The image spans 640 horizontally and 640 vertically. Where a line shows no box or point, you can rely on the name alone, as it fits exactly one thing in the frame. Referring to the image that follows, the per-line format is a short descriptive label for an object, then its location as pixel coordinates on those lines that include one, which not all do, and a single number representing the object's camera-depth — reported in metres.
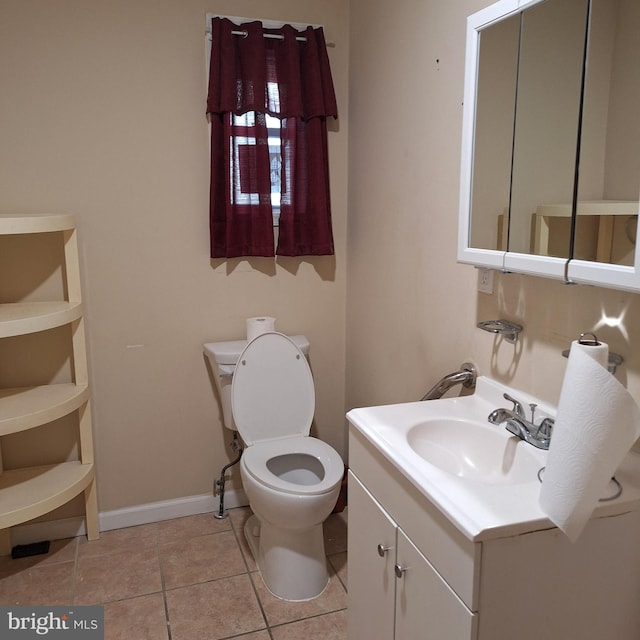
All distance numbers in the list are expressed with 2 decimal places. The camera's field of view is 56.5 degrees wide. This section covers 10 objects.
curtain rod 2.46
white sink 1.09
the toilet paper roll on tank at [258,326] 2.53
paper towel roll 0.98
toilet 2.11
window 2.51
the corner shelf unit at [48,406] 2.12
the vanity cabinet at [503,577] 1.09
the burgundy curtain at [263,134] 2.46
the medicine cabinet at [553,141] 1.18
